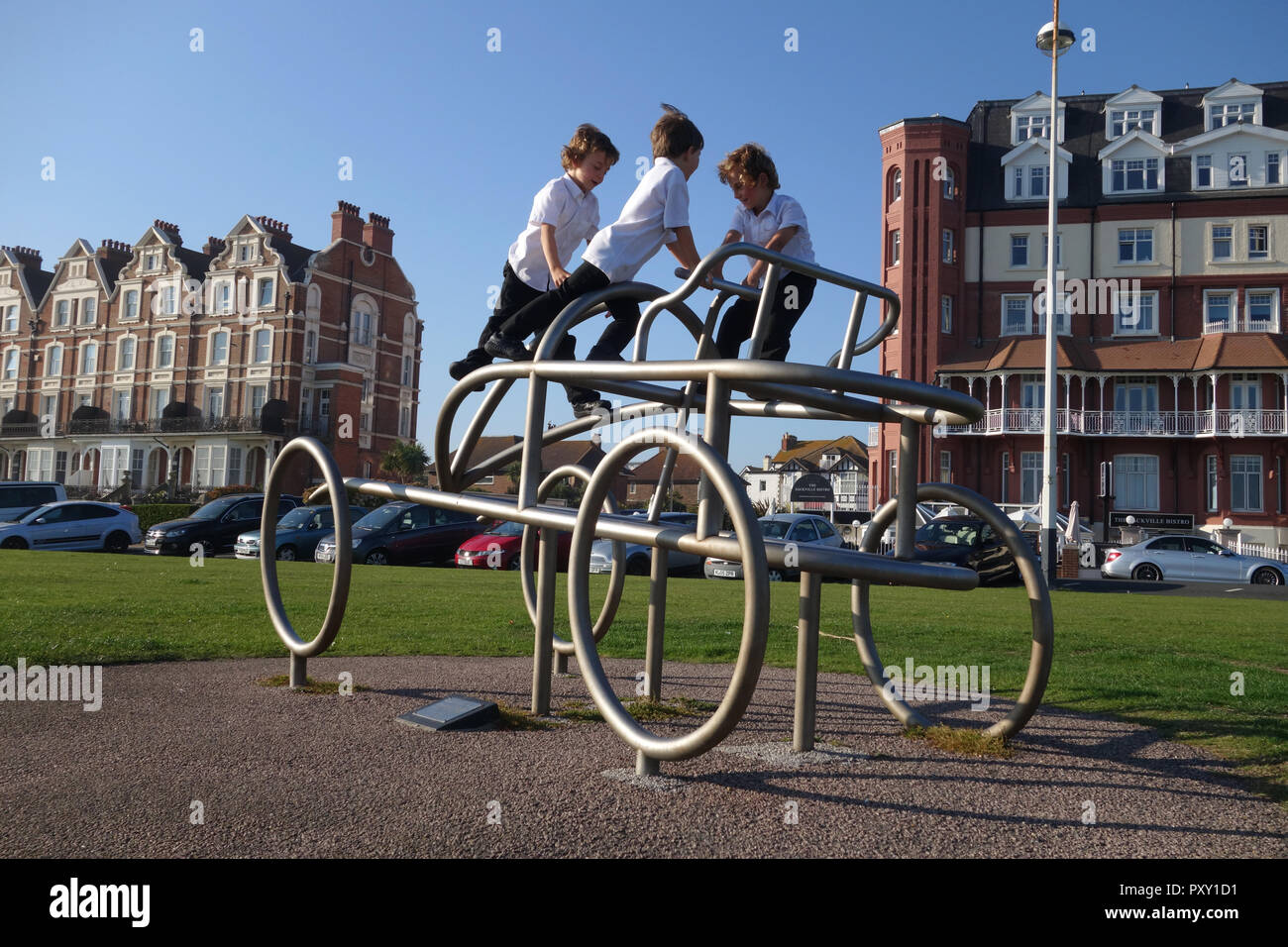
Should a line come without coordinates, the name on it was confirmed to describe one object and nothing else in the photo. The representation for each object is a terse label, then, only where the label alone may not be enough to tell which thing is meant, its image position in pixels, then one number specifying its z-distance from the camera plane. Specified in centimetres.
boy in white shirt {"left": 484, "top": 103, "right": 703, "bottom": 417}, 412
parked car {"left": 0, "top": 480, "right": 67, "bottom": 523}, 2647
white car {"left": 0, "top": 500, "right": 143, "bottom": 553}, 2394
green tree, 5431
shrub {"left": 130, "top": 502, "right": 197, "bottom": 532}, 3478
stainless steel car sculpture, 303
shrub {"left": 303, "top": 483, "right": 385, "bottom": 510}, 3601
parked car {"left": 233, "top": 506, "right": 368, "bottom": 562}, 2144
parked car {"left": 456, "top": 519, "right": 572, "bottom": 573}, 2027
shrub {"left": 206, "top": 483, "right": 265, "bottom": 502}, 4302
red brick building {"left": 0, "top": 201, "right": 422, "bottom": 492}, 5206
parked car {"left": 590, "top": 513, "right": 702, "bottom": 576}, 1981
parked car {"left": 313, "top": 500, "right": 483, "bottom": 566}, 2036
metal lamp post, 2193
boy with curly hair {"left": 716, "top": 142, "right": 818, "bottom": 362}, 430
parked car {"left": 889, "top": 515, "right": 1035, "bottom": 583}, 1852
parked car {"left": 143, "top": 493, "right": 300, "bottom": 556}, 2323
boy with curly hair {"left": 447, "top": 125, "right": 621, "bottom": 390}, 446
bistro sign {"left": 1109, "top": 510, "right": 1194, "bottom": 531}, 3816
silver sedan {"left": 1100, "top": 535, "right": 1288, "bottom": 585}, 2481
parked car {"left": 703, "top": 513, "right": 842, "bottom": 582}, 2028
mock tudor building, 8150
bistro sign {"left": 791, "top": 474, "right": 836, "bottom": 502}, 4510
